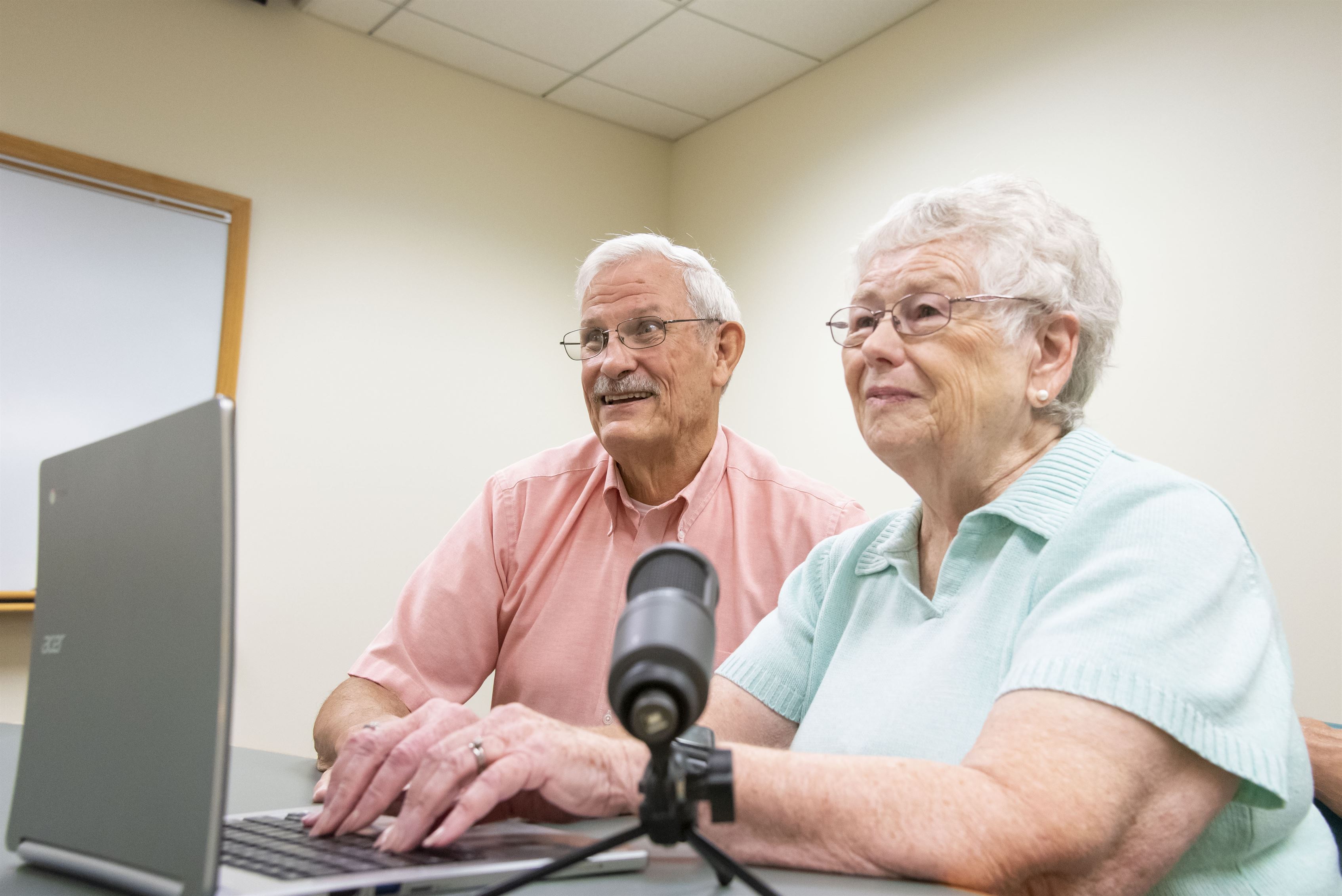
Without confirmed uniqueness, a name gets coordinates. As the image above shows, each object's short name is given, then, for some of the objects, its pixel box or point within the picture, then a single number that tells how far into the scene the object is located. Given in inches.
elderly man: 67.2
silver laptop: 23.7
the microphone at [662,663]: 20.4
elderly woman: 28.9
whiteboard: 107.6
